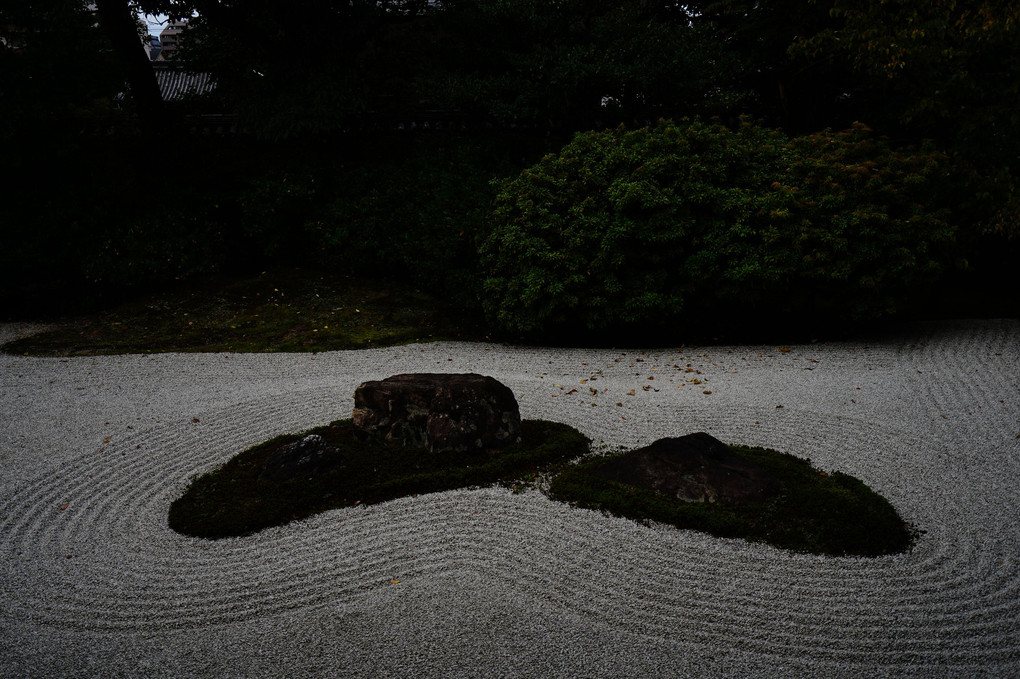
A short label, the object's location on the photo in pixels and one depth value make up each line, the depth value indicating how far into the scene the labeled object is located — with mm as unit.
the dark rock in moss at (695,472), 4742
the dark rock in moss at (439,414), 5469
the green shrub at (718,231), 8531
